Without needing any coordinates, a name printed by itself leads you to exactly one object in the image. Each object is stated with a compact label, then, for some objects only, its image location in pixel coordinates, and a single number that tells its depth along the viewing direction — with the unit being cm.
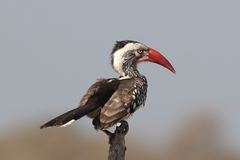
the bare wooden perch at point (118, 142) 1702
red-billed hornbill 1733
